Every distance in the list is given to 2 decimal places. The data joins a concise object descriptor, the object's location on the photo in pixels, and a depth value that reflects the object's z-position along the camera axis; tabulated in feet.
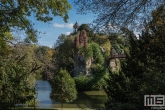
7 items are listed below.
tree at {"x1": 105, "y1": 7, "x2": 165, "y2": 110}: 30.80
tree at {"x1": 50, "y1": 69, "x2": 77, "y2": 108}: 46.60
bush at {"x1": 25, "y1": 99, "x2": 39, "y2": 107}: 50.96
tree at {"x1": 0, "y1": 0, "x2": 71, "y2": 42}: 21.30
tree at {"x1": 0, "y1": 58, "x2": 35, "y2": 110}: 29.94
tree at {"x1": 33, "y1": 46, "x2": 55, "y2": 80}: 51.72
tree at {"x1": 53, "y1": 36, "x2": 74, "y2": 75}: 109.46
